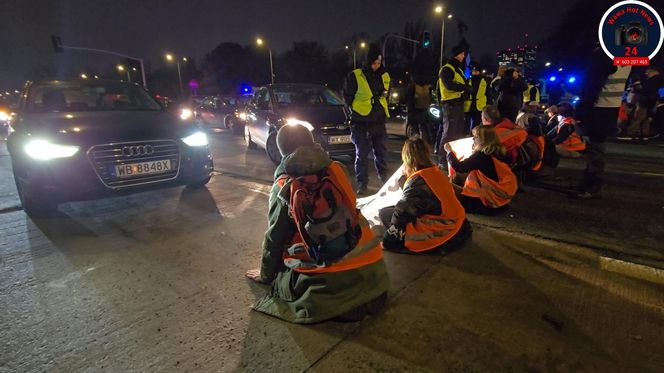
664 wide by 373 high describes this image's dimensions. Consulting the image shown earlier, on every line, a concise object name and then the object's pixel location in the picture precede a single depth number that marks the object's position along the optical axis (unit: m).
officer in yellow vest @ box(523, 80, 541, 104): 7.83
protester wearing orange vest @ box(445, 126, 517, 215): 4.00
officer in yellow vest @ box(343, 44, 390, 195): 4.98
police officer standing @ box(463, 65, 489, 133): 7.04
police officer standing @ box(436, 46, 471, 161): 6.05
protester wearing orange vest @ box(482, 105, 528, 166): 4.64
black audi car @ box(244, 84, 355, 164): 6.87
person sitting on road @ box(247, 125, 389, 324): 2.09
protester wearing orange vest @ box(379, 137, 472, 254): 3.08
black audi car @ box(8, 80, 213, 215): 3.85
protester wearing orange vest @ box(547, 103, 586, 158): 6.54
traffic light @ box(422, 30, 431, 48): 20.53
